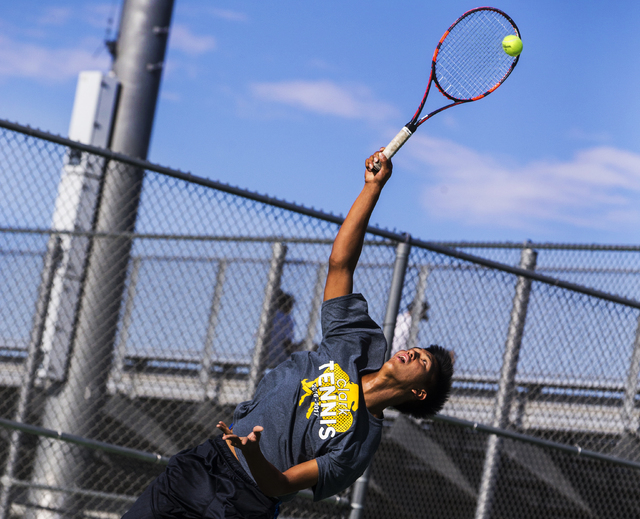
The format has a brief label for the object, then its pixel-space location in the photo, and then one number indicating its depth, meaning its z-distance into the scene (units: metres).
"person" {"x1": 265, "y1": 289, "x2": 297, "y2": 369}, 12.79
